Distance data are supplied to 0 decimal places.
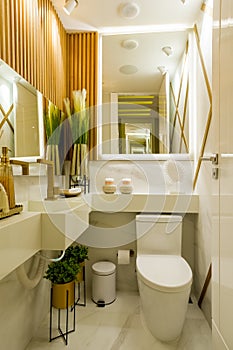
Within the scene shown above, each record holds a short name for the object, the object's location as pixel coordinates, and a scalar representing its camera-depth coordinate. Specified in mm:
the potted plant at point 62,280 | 1656
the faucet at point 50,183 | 1512
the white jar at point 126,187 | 2176
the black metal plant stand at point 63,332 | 1593
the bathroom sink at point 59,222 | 1132
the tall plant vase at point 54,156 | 1787
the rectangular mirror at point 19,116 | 1211
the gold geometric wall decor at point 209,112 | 1811
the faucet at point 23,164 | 1205
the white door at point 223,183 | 933
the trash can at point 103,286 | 2041
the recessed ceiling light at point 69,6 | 1820
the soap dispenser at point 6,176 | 1069
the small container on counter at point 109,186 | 2172
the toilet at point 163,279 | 1456
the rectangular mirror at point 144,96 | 2285
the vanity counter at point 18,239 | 791
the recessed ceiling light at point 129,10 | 1912
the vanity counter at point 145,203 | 2102
